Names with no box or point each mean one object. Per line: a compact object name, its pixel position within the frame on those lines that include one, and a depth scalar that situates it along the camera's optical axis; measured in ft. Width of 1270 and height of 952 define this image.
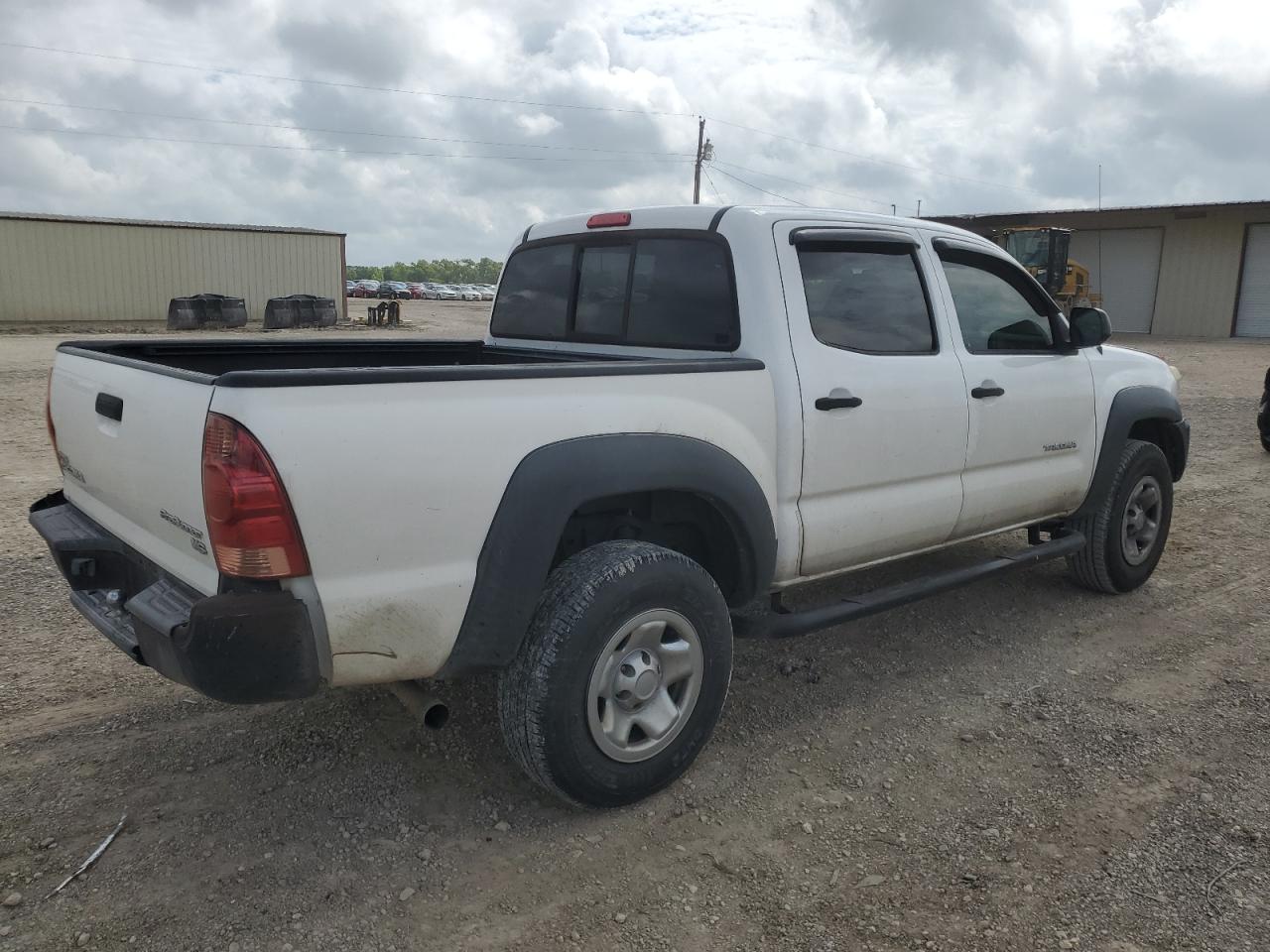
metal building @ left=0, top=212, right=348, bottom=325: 87.45
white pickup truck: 8.16
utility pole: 144.36
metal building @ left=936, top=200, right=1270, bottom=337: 92.27
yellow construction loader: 84.43
